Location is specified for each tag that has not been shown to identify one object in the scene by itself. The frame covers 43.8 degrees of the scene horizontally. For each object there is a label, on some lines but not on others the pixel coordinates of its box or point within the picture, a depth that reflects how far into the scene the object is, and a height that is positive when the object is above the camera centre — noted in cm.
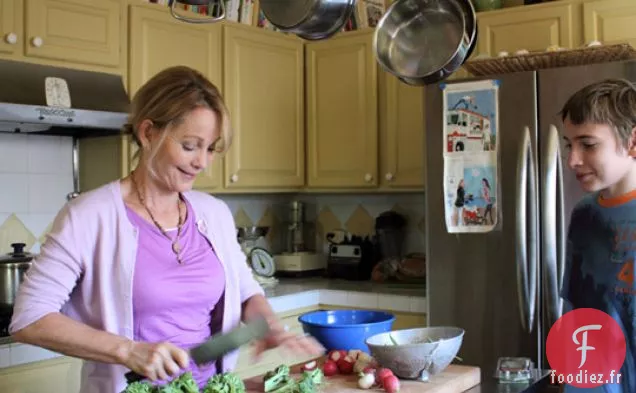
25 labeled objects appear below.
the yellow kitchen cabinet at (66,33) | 269 +67
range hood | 260 +42
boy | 160 +1
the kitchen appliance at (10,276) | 256 -18
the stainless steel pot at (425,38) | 179 +42
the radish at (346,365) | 174 -32
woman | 155 -9
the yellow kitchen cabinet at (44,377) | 244 -49
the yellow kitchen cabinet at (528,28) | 306 +74
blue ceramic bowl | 184 -27
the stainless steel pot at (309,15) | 181 +47
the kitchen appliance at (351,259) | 381 -20
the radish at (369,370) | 166 -32
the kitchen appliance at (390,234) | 384 -8
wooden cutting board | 162 -35
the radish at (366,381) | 162 -34
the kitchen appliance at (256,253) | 363 -16
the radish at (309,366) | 175 -33
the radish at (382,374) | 161 -32
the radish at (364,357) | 174 -31
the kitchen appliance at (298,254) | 393 -18
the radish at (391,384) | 158 -33
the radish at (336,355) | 176 -31
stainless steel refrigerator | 265 -7
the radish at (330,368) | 173 -33
